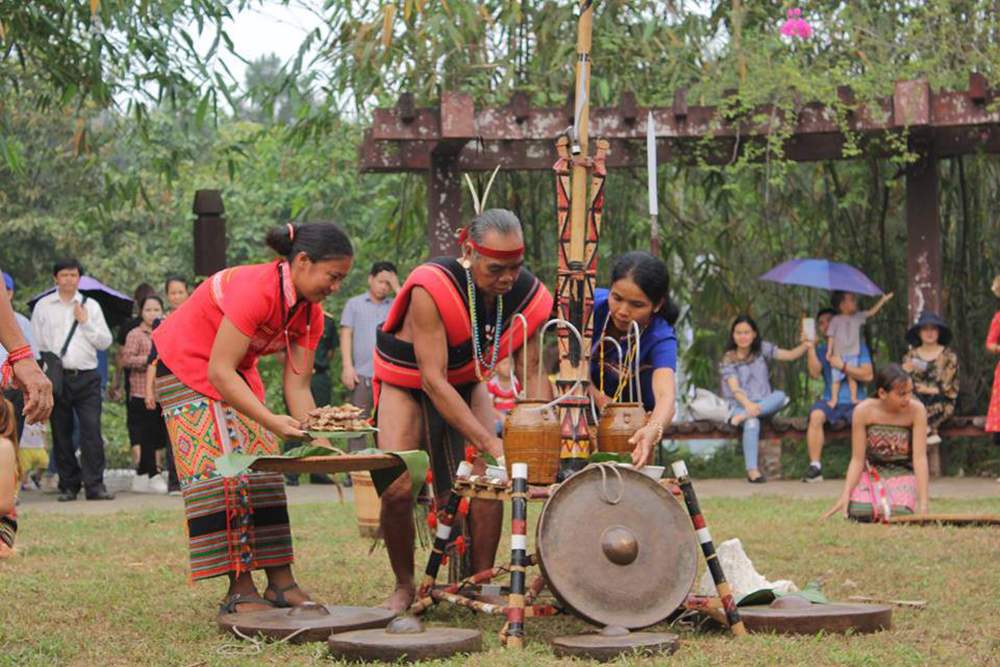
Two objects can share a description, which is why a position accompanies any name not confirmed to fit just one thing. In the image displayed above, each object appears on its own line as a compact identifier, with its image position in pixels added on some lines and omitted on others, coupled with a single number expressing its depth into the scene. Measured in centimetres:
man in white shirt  1137
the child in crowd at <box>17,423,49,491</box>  1147
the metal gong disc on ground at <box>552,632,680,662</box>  503
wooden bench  1284
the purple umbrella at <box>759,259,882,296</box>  1313
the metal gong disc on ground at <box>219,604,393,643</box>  548
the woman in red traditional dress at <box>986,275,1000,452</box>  1194
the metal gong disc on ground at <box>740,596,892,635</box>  552
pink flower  1287
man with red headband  584
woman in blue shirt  594
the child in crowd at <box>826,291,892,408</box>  1311
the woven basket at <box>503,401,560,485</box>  548
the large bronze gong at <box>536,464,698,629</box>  530
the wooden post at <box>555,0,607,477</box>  569
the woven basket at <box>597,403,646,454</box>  567
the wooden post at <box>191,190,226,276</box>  1227
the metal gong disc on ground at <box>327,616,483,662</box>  506
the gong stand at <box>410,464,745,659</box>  511
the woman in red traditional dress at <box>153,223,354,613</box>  579
